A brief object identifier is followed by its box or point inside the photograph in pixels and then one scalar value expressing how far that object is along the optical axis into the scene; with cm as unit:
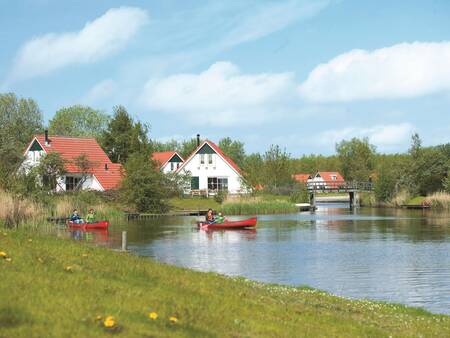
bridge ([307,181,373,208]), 8690
